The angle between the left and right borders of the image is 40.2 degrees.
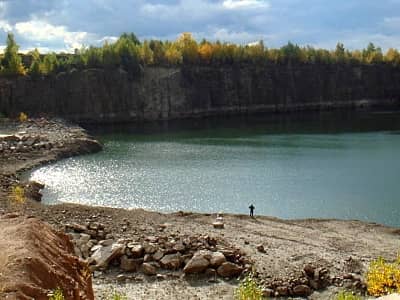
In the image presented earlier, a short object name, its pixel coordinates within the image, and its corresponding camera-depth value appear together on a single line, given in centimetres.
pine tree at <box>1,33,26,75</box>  10075
